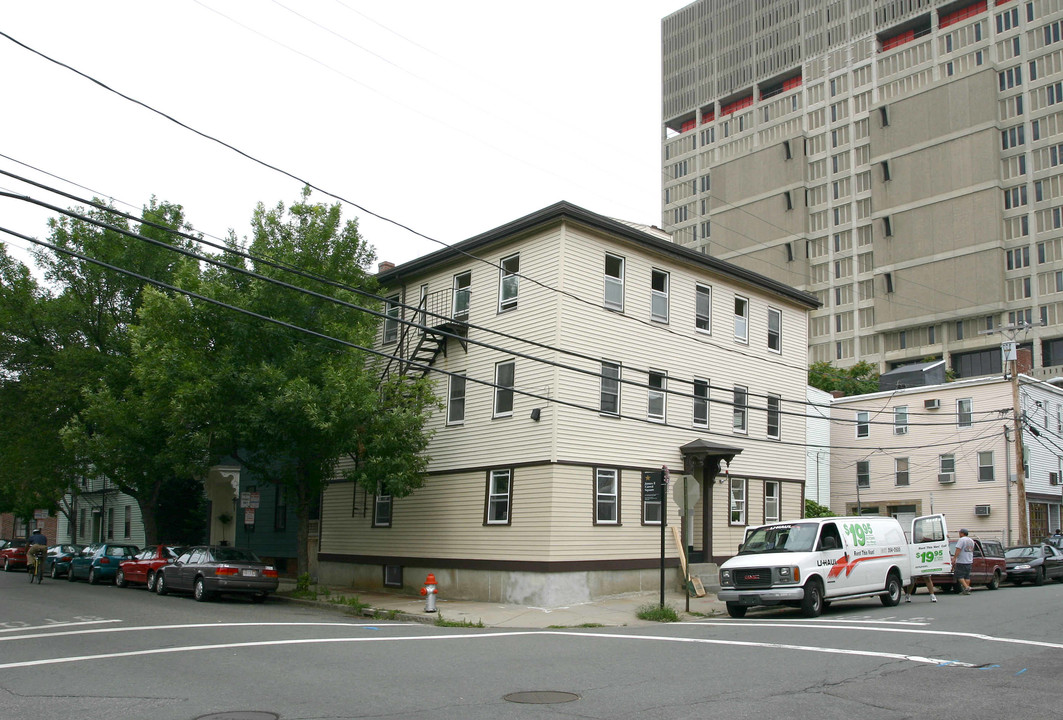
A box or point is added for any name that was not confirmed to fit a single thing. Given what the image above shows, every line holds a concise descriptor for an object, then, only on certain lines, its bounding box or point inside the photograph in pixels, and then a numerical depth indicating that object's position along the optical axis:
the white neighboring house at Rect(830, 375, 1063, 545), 43.19
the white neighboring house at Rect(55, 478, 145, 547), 46.78
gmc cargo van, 18.59
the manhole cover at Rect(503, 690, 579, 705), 9.33
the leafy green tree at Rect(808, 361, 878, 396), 70.25
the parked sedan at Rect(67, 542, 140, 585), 30.38
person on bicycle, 30.98
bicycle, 30.92
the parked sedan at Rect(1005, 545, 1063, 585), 28.70
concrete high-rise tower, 80.12
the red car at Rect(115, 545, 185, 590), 26.94
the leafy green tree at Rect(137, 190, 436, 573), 22.44
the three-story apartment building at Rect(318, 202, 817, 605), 22.95
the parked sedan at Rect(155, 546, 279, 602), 22.80
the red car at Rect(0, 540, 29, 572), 43.22
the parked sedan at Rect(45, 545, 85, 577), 33.95
